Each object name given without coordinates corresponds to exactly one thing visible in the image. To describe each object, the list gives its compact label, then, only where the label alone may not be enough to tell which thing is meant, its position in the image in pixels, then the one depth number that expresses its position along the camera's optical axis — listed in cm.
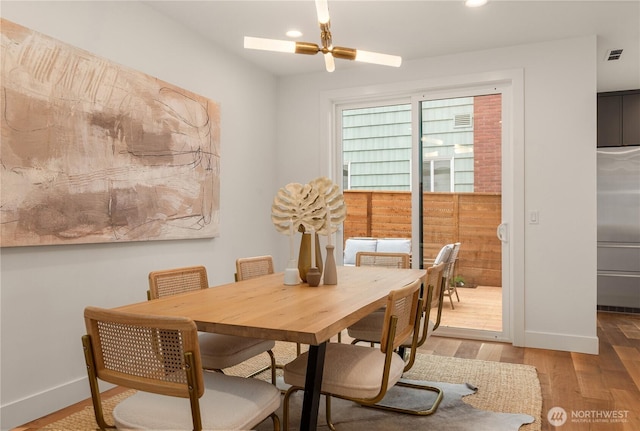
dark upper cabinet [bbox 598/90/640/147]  529
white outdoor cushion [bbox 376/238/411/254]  475
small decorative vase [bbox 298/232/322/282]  248
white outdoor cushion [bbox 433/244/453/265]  425
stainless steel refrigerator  520
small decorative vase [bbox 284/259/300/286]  248
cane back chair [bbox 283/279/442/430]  170
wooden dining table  151
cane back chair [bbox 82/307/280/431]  130
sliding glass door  420
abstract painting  237
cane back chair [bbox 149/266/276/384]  218
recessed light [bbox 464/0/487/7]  315
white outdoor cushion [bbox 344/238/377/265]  488
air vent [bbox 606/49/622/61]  409
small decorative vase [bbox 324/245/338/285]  248
